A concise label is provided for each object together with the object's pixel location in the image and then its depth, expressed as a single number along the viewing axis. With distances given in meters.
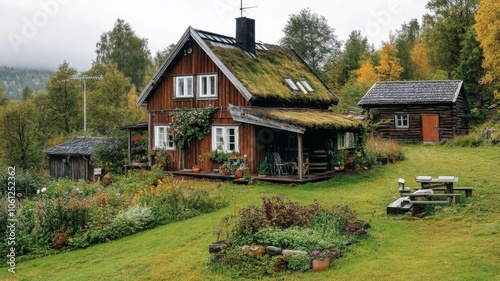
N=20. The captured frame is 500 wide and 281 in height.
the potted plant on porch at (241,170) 22.39
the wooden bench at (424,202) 13.31
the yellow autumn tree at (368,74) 55.66
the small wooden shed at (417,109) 37.19
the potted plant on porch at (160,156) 25.86
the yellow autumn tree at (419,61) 65.56
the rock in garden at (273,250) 9.74
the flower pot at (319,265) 9.30
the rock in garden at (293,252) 9.55
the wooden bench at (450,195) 13.65
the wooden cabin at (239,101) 22.95
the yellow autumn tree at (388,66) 56.06
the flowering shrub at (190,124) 24.42
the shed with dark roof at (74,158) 29.19
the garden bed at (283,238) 9.52
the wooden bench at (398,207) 13.55
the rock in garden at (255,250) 9.88
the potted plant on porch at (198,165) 24.64
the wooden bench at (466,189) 15.27
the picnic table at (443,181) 15.00
